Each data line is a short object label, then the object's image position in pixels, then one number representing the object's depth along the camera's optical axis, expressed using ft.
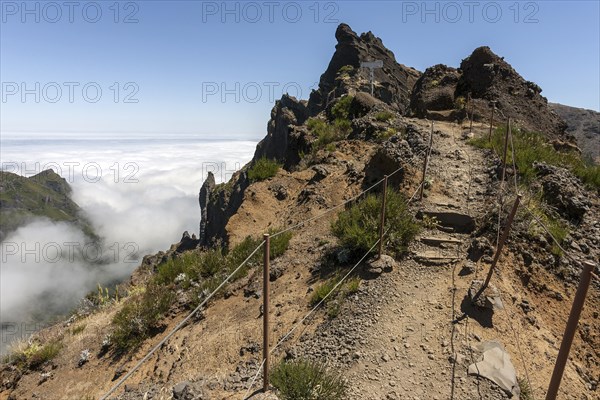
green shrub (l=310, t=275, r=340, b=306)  22.60
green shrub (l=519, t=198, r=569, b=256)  25.59
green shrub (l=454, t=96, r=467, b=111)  62.24
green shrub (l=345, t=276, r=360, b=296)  22.06
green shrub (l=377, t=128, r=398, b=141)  49.93
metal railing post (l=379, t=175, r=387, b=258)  23.05
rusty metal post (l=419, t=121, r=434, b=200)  30.96
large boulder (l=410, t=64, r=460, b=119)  65.57
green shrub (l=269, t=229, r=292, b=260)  31.22
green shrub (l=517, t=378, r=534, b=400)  15.85
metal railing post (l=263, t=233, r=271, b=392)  13.58
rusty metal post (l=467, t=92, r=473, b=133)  51.39
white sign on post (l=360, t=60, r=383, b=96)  70.98
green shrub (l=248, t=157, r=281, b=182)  52.39
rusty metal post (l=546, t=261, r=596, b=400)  9.00
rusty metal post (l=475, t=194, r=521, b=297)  19.86
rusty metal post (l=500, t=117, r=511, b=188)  30.12
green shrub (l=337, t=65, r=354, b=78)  138.63
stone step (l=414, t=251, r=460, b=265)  24.30
